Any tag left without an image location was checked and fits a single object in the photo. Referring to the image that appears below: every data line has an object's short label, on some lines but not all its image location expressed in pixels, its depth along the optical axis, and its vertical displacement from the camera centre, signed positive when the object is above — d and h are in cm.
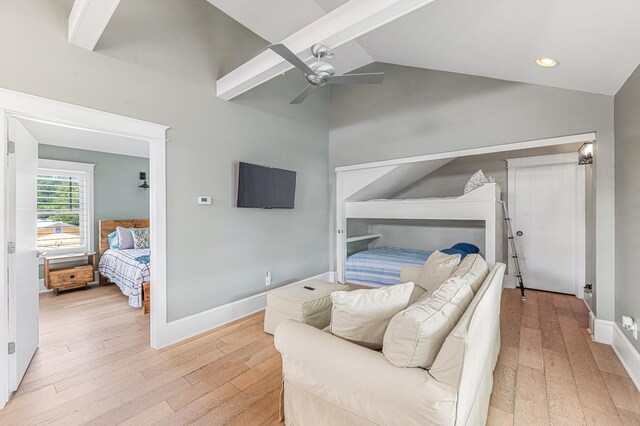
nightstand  414 -92
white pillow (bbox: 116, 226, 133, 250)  470 -43
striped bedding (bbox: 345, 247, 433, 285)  437 -87
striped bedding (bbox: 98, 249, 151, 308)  361 -83
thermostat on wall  296 +14
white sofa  109 -75
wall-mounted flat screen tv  327 +33
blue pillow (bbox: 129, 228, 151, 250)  481 -44
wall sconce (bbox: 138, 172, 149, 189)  537 +65
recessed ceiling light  232 +128
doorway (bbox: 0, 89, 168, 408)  189 -4
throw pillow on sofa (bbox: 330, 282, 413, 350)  146 -56
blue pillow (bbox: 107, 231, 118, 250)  477 -47
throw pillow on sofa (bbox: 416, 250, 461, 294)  262 -57
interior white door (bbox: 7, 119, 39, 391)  197 -30
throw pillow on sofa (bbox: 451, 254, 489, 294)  202 -48
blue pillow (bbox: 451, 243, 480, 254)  421 -56
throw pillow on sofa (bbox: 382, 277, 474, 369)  119 -54
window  442 +12
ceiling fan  195 +109
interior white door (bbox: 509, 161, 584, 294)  409 -18
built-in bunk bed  359 +2
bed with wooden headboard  473 -28
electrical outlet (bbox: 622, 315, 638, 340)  213 -90
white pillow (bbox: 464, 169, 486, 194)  363 +40
